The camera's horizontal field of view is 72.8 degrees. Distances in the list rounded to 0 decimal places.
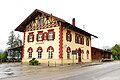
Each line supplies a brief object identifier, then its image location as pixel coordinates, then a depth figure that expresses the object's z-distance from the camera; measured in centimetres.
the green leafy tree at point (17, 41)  3667
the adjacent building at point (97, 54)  2022
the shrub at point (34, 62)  1329
